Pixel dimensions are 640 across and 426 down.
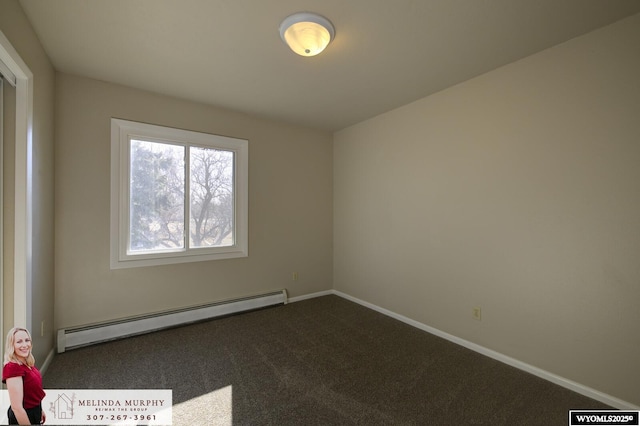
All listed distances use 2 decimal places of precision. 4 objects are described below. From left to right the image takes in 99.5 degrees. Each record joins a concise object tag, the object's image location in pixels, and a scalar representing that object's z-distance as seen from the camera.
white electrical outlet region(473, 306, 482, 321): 2.60
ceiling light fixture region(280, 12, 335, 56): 1.80
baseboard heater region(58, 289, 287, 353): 2.54
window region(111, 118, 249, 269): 2.83
